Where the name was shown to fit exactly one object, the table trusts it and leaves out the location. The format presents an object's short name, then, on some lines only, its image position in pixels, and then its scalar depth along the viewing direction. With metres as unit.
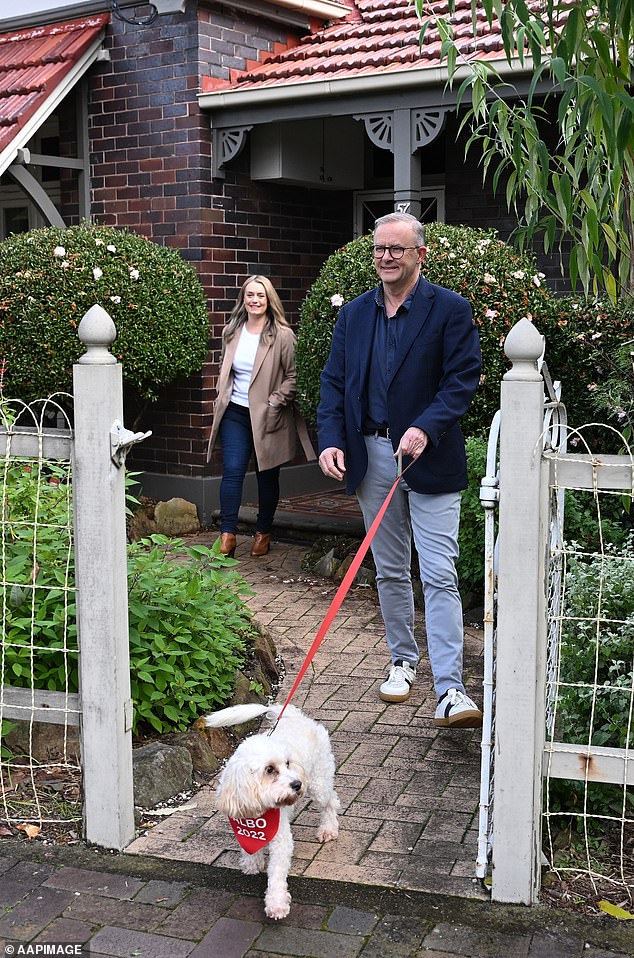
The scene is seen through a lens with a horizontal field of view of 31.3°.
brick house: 8.45
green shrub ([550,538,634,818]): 3.67
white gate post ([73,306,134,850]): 3.62
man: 4.43
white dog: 3.16
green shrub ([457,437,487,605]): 6.24
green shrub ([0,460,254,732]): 4.23
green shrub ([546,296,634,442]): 6.67
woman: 7.72
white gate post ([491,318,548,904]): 3.19
